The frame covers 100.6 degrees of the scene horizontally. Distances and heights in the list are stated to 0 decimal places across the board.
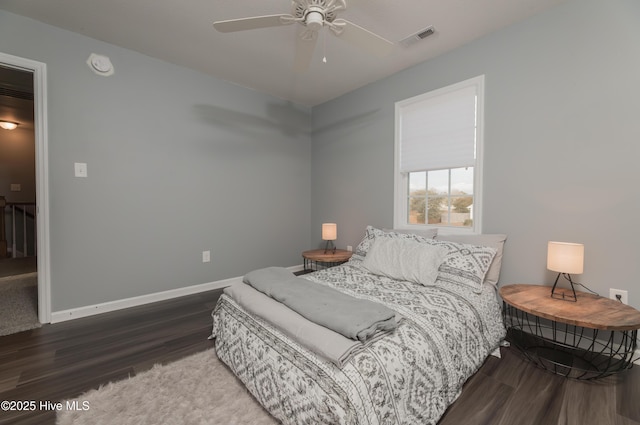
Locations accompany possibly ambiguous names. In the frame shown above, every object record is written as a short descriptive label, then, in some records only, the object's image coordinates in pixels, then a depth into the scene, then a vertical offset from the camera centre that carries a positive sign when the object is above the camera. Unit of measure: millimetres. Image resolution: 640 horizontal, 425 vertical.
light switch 2533 +336
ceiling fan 1568 +1131
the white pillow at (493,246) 2314 -348
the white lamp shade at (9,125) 4996 +1503
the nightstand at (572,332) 1568 -977
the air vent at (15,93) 3527 +1518
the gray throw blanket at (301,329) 1188 -639
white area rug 1370 -1109
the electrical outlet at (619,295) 1867 -627
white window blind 2633 +798
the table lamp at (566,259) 1787 -357
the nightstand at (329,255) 3230 -633
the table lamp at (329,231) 3520 -345
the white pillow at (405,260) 2168 -472
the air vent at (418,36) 2363 +1566
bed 1129 -772
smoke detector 2561 +1360
